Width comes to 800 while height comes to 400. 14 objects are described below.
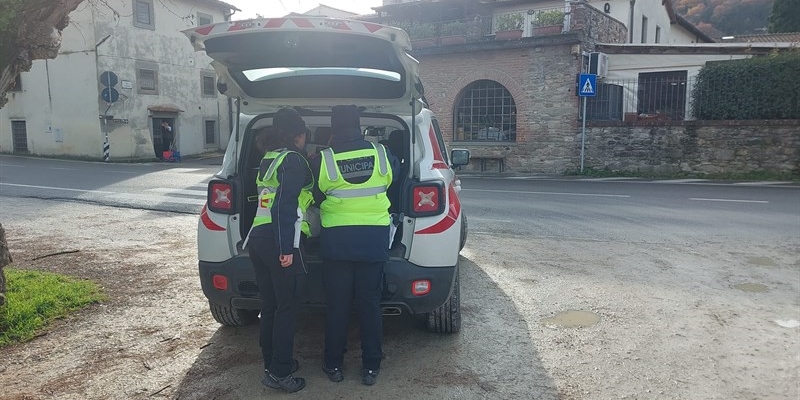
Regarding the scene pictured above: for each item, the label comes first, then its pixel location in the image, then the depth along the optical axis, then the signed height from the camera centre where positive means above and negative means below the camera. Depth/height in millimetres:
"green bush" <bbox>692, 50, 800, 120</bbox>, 15938 +1162
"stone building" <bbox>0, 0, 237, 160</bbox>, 25984 +2049
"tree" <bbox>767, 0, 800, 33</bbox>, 33969 +6625
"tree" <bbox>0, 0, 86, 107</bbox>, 4309 +763
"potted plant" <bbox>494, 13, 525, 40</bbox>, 20058 +3896
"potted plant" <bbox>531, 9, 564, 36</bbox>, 19234 +3644
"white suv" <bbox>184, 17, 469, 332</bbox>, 3734 -21
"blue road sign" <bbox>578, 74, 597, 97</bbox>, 17734 +1399
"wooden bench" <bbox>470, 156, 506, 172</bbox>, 20312 -979
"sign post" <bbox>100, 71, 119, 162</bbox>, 21795 +1825
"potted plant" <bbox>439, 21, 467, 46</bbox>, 22016 +3868
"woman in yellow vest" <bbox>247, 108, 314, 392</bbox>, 3473 -624
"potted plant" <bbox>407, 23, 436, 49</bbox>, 21656 +3695
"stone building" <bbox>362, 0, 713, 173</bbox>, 18984 +1852
